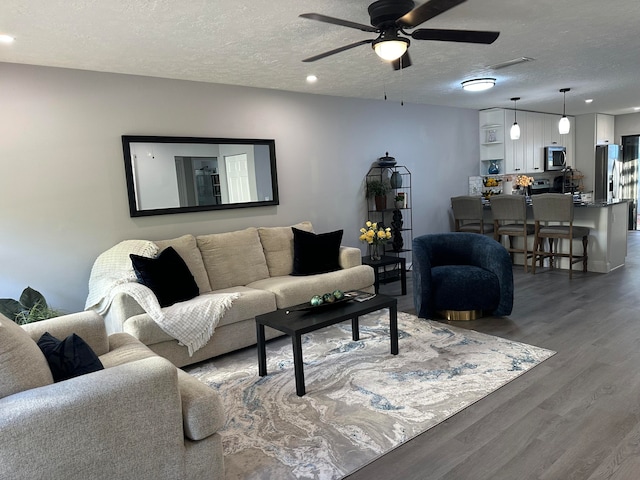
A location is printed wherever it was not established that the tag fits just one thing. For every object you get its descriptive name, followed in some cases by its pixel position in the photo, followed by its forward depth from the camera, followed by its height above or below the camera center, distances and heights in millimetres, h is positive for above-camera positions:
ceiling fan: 2504 +884
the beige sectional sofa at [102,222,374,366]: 3301 -847
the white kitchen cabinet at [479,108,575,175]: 7277 +665
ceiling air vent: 4129 +1114
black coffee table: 2869 -889
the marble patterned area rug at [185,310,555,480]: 2252 -1328
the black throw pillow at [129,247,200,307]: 3518 -633
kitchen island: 5598 -766
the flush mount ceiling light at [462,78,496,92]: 4844 +1074
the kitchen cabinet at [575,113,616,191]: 8766 +729
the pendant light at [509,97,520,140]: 6449 +690
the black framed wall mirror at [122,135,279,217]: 4055 +232
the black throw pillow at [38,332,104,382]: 2018 -715
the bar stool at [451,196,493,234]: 6434 -490
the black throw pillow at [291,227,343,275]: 4578 -658
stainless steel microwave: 8289 +358
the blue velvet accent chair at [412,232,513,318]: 4066 -936
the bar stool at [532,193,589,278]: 5426 -659
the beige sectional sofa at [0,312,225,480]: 1595 -857
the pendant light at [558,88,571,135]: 5998 +702
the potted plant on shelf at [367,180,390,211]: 5812 -79
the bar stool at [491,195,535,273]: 5959 -550
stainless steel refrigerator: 8812 -10
